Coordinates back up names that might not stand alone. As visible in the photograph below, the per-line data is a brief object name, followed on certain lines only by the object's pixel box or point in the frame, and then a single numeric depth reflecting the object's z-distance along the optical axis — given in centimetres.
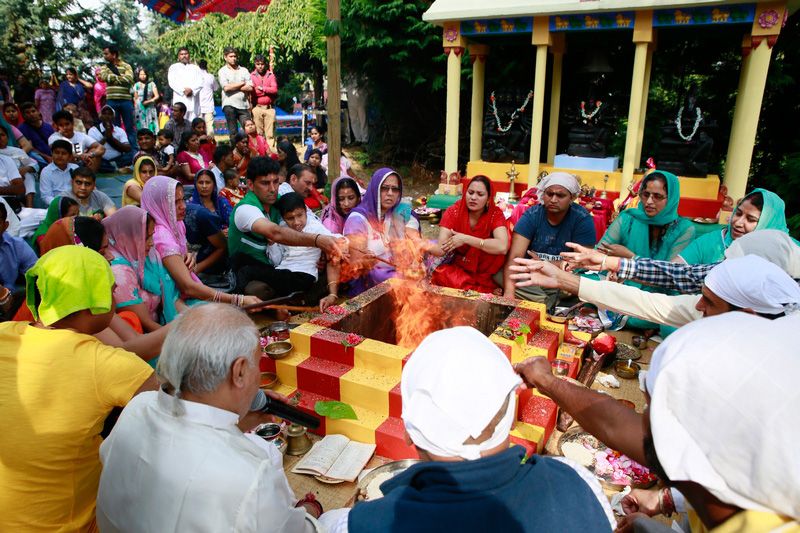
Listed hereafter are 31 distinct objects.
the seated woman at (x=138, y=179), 609
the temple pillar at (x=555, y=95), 1070
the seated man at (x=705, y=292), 253
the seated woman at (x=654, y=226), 491
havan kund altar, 315
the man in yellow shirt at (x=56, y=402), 195
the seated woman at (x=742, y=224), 406
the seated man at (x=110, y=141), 1032
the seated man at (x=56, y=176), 696
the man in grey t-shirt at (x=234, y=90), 1223
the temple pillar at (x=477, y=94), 1111
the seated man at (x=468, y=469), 123
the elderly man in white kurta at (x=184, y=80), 1265
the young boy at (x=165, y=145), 1016
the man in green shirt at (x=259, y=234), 482
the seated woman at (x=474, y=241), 512
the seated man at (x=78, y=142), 860
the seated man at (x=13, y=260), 462
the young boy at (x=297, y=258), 519
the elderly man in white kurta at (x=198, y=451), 158
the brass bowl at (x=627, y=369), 402
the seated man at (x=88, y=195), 615
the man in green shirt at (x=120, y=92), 1120
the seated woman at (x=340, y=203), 585
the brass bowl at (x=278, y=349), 359
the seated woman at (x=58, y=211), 477
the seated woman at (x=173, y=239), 434
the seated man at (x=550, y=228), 486
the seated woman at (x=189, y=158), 886
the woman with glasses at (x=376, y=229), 543
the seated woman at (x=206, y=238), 582
